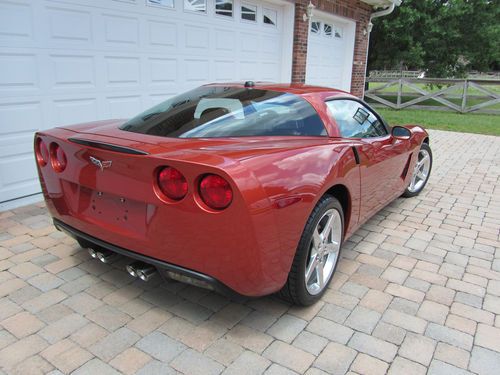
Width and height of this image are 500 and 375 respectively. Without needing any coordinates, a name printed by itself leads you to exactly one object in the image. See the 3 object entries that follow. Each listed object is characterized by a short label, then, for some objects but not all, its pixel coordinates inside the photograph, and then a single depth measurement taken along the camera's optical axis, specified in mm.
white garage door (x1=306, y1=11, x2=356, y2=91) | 9922
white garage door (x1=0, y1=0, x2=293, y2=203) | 4418
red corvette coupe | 2082
